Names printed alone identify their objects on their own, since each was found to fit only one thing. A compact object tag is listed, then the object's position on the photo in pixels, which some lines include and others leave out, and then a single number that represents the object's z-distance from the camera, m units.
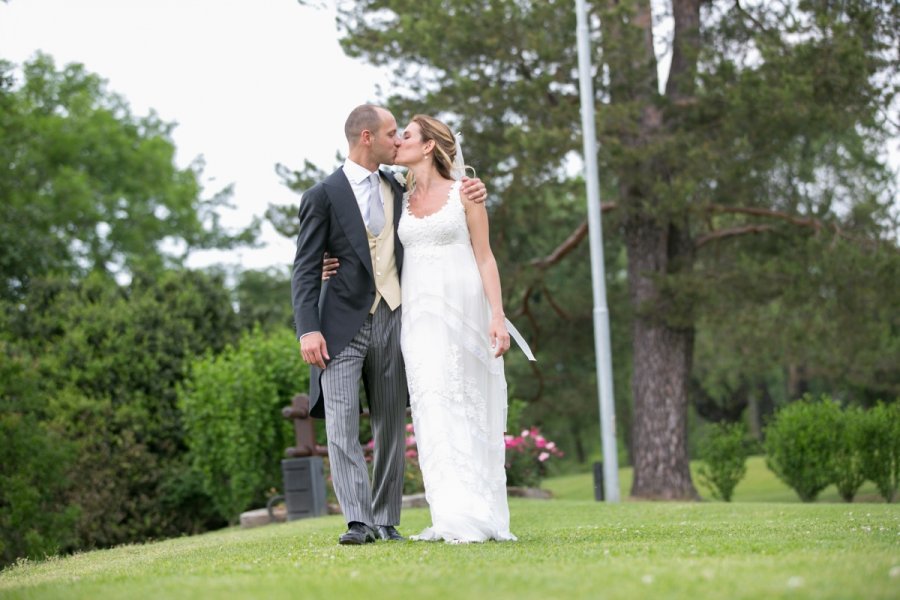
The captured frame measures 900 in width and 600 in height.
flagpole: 15.61
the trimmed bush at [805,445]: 15.64
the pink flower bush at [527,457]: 17.11
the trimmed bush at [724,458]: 17.25
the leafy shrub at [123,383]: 16.94
